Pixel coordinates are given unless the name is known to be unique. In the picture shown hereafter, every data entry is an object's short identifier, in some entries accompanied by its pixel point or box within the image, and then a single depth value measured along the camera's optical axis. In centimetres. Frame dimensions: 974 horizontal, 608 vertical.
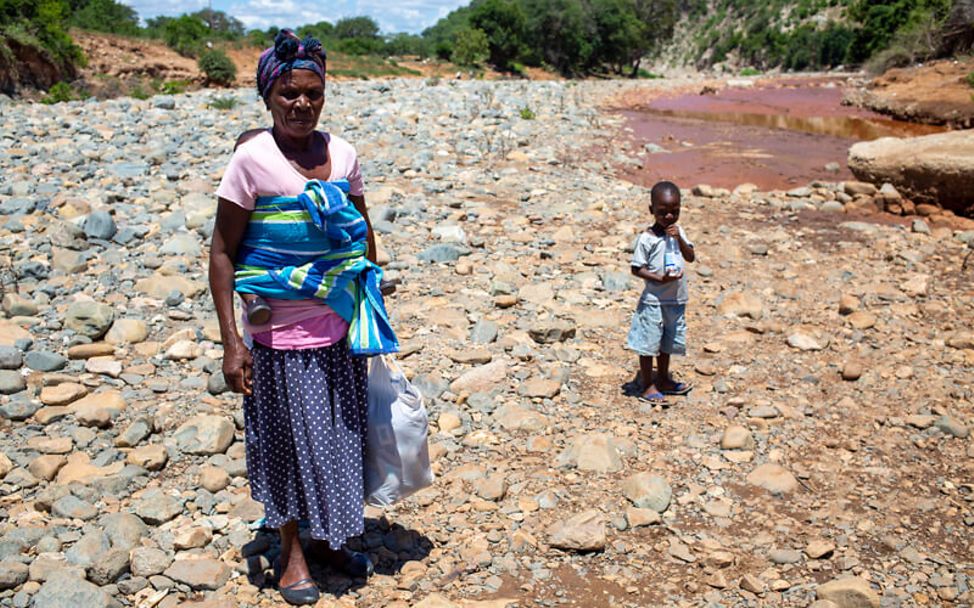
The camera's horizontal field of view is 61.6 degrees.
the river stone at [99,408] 338
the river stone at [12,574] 238
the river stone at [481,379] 397
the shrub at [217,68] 2516
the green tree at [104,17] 2973
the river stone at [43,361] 380
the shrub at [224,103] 1109
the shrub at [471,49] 3356
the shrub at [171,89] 1652
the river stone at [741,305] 498
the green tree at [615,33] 4344
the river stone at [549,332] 450
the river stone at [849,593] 252
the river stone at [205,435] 329
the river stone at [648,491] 312
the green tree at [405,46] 4325
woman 219
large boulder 712
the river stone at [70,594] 229
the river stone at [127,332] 418
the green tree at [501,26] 3912
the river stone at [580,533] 283
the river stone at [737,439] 356
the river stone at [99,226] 551
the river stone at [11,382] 354
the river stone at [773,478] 326
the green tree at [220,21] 4122
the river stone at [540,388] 395
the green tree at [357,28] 5203
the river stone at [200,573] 253
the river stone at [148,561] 256
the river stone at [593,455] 339
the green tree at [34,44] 1931
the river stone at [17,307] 433
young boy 369
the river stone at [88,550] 252
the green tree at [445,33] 4012
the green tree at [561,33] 4169
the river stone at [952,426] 363
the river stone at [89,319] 416
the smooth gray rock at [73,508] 279
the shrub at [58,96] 1366
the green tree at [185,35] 2818
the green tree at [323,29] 5062
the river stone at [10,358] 375
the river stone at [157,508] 284
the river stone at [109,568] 248
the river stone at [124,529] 267
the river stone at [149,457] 315
